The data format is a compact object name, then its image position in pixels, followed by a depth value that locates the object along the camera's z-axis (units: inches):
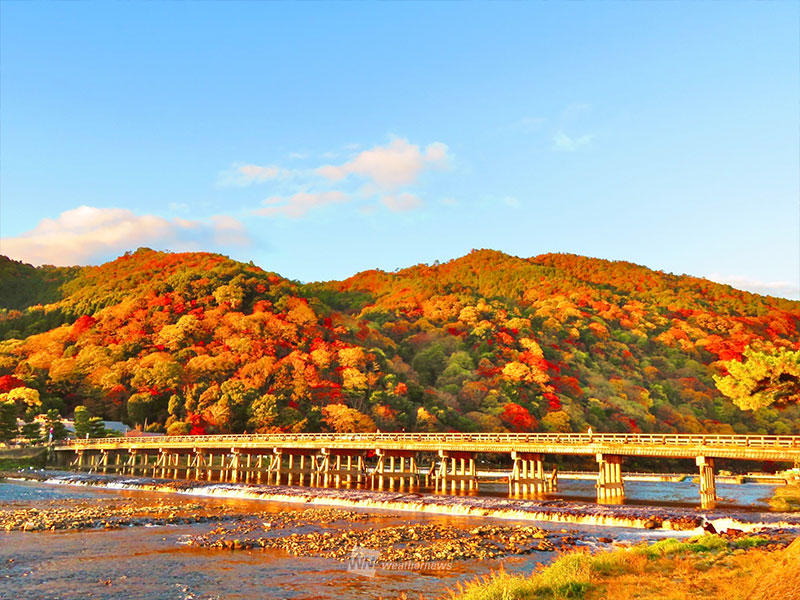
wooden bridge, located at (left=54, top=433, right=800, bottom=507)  1513.3
